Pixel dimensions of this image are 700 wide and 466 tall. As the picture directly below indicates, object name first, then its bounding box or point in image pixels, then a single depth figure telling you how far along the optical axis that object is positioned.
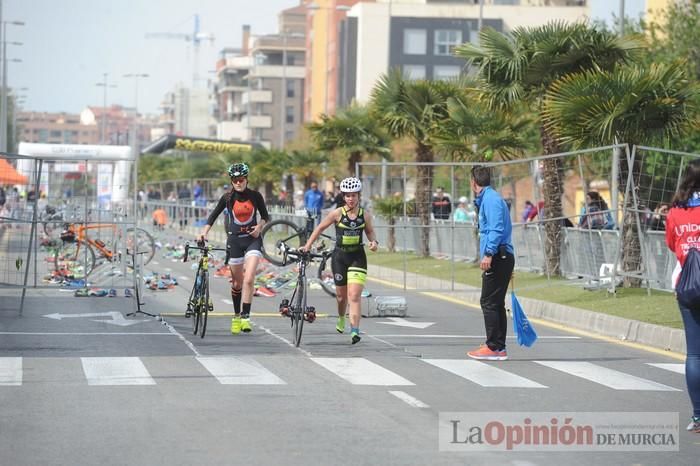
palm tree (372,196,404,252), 32.53
